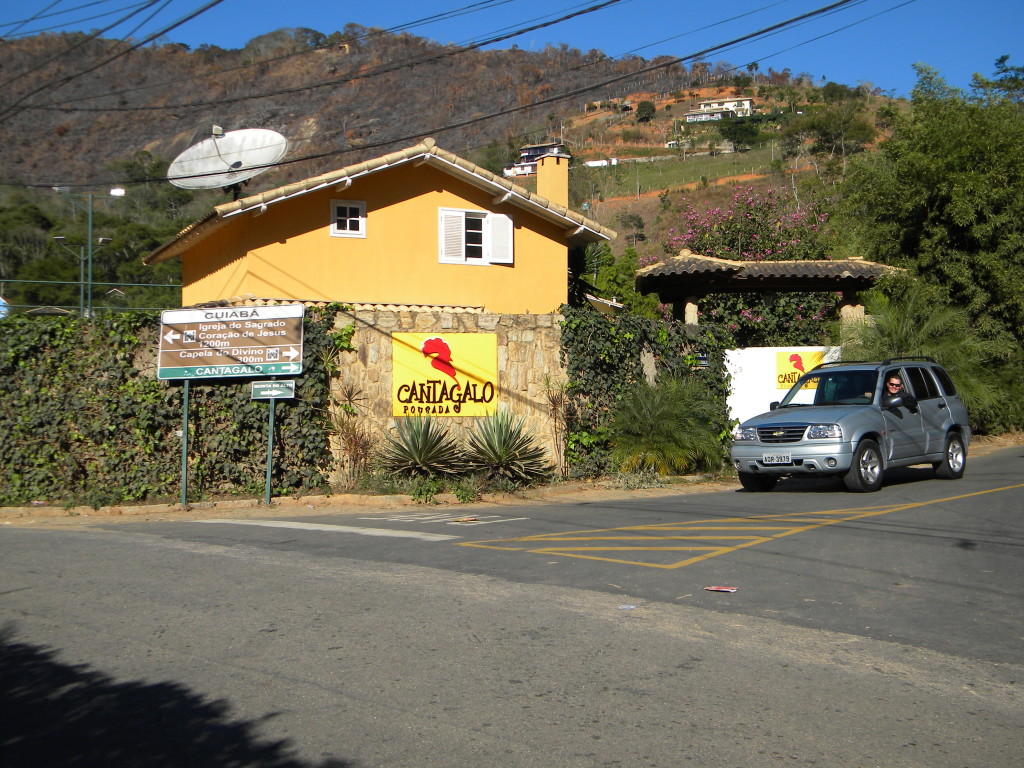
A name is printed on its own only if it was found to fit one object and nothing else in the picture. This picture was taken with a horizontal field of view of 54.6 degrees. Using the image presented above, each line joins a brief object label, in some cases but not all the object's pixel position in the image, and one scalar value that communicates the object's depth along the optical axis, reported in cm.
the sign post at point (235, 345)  1488
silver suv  1383
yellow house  2228
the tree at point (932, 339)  2155
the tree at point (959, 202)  2261
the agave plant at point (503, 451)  1560
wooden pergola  2048
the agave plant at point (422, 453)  1535
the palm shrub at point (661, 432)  1678
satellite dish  2472
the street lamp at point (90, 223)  2945
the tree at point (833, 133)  7619
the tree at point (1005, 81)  2500
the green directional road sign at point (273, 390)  1487
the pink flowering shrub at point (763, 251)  2878
